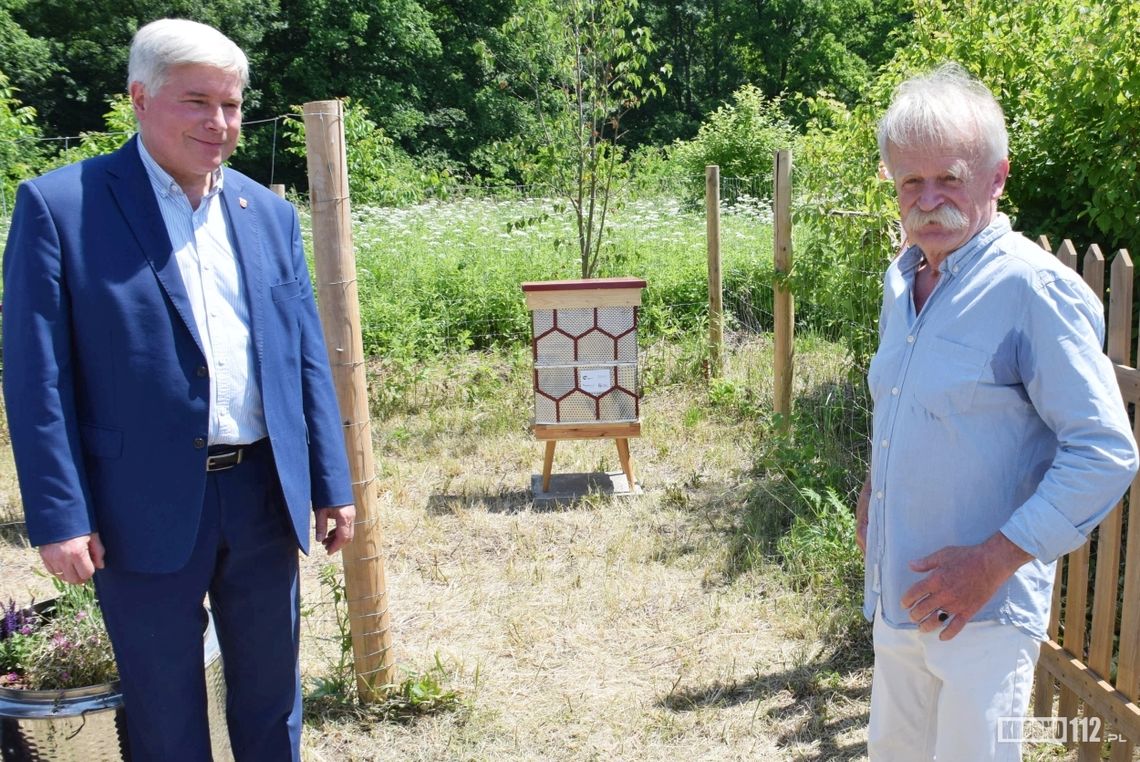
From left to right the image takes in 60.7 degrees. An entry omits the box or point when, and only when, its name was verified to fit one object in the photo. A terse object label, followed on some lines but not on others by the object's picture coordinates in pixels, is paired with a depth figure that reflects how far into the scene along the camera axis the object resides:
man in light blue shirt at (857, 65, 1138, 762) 1.67
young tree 6.91
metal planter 2.44
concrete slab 5.63
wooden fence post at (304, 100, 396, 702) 3.12
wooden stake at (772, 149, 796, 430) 5.77
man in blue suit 2.11
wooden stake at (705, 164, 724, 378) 7.18
